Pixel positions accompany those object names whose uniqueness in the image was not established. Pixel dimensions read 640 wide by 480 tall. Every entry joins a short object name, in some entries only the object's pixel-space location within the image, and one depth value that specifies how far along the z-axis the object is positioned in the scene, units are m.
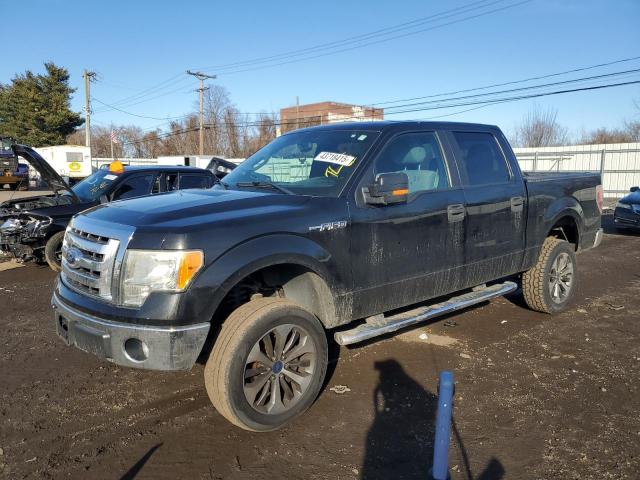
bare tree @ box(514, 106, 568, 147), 44.91
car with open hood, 7.87
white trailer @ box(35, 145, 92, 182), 34.56
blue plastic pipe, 2.17
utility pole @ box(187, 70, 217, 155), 42.28
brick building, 52.69
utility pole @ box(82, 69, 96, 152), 39.44
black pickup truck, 2.97
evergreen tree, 47.91
